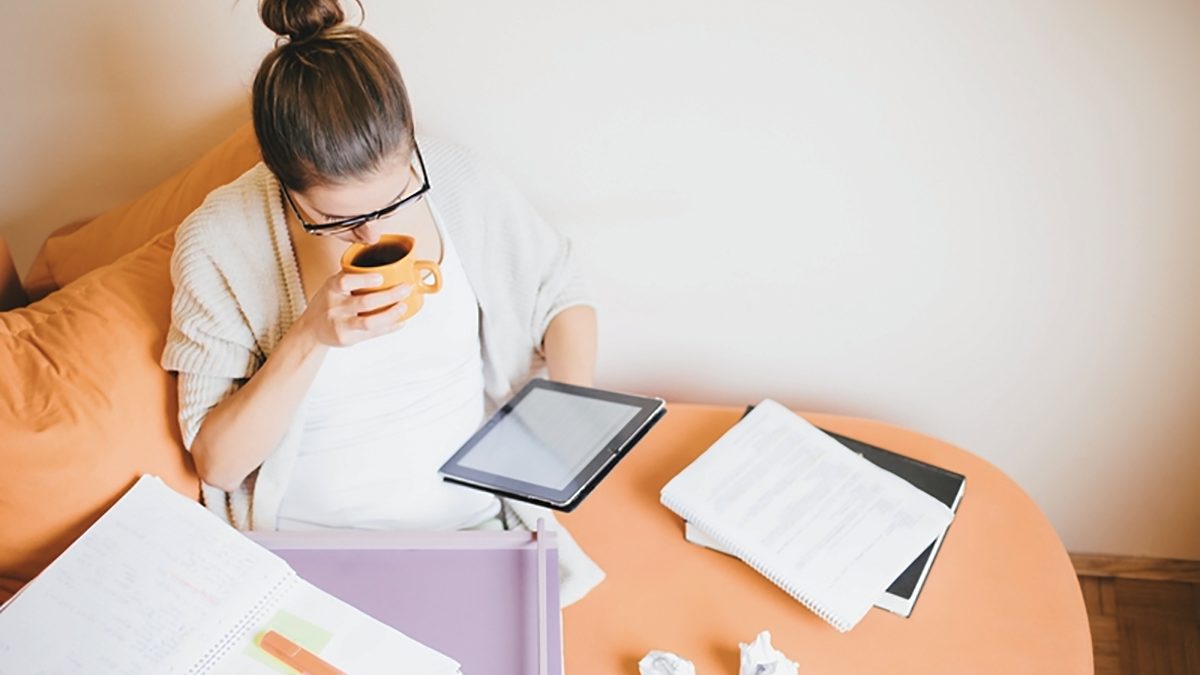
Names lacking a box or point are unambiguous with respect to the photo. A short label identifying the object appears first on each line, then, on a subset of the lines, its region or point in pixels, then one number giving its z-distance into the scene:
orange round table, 1.13
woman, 1.01
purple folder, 1.03
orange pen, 0.95
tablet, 1.17
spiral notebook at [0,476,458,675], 0.95
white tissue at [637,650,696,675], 1.08
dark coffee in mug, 1.05
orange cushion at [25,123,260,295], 1.36
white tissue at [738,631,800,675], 1.07
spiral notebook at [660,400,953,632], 1.17
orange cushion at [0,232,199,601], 1.06
